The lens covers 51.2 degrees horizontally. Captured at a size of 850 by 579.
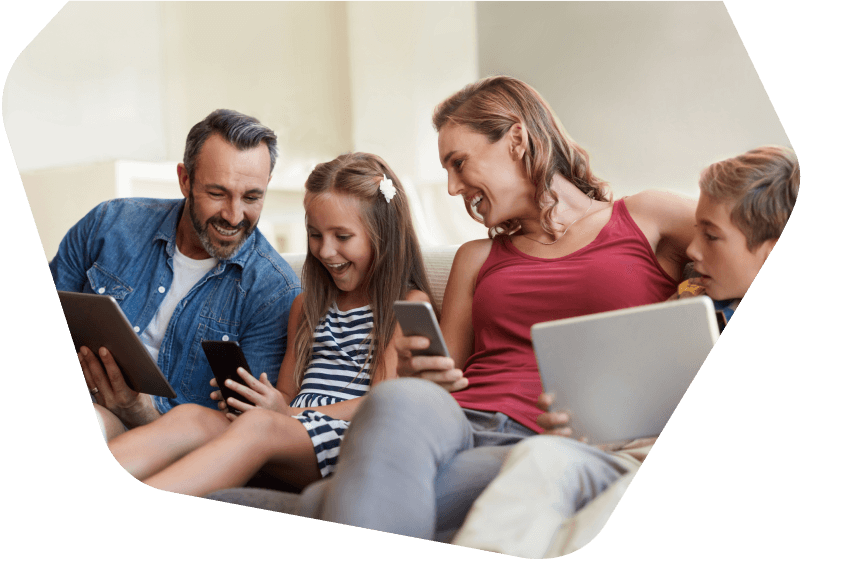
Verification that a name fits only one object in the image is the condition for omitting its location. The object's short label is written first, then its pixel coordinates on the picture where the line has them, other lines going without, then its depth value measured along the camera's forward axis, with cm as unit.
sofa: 132
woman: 135
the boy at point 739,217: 128
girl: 153
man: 170
